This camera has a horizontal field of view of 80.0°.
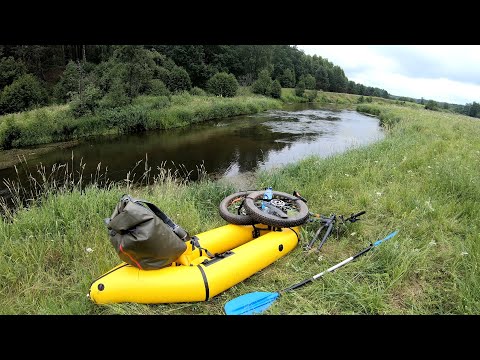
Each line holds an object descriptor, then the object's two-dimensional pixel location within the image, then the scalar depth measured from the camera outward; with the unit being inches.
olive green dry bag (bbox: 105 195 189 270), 107.2
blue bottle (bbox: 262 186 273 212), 175.8
